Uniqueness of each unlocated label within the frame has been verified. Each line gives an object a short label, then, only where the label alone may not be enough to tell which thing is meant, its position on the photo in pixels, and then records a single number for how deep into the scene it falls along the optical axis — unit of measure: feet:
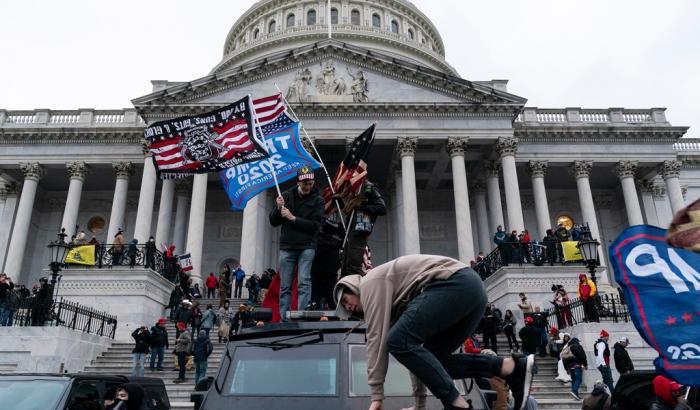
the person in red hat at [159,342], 54.03
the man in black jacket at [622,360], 43.91
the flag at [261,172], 38.78
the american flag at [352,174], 29.07
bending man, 10.78
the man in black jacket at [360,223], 25.79
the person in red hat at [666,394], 13.57
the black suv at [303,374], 14.12
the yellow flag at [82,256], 80.48
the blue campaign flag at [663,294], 12.41
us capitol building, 108.37
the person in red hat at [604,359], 46.68
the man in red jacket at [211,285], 96.98
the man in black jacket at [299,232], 23.30
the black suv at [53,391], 24.08
